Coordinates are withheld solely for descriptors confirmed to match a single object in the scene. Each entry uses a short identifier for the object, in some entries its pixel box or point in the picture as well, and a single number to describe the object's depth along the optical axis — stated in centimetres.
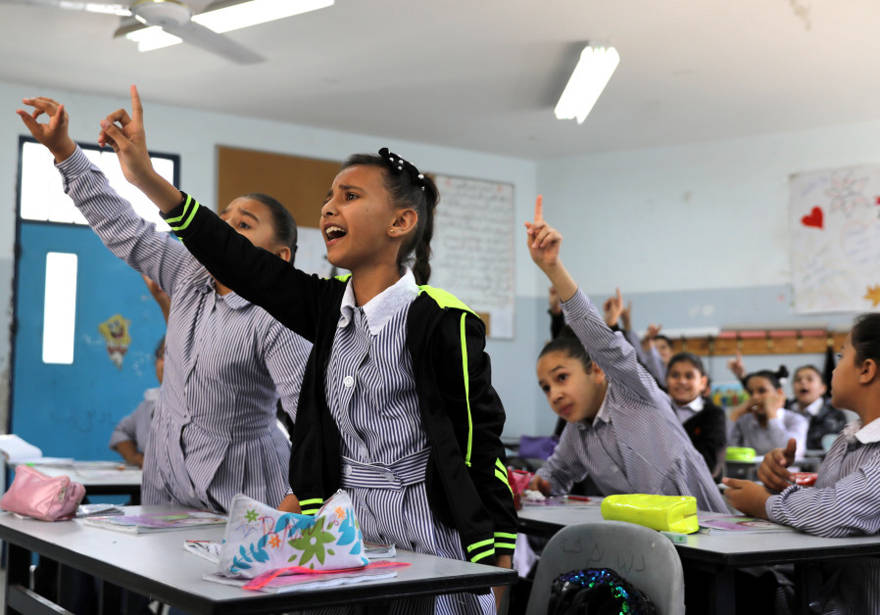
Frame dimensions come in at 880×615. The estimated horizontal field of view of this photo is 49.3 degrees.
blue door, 602
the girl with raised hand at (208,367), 214
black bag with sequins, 182
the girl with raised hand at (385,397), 159
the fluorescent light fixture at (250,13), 430
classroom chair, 181
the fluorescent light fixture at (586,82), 518
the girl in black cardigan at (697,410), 425
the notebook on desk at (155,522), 176
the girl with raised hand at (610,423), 261
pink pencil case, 194
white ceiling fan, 434
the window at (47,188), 614
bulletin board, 670
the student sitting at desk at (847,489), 216
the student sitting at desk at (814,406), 624
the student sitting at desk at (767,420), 592
